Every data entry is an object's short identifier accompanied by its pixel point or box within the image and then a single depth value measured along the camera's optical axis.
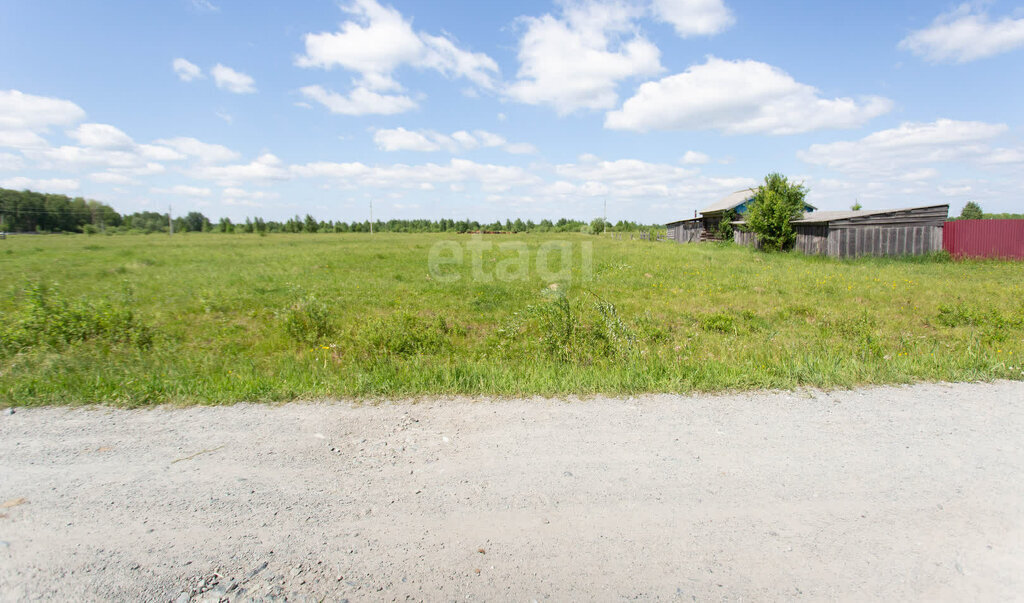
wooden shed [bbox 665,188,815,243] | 42.17
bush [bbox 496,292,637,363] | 6.35
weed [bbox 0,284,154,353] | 7.10
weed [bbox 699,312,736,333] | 8.98
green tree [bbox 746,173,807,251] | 27.42
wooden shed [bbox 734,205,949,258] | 22.38
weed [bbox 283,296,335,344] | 8.00
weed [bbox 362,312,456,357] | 7.20
